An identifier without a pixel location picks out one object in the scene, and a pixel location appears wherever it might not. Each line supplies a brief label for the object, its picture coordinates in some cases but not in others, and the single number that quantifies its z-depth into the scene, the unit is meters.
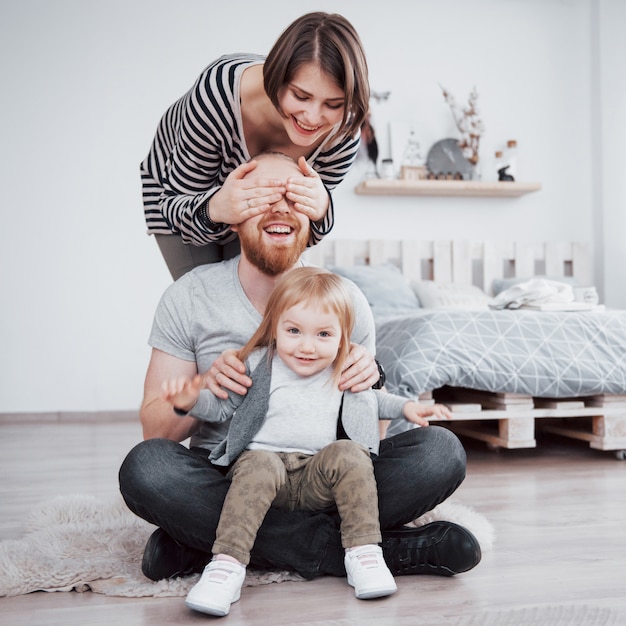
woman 1.26
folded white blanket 2.79
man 1.23
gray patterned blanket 2.39
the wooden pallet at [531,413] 2.47
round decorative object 4.14
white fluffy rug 1.23
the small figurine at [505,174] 4.13
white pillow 3.43
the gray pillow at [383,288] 3.32
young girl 1.16
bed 2.41
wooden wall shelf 3.99
